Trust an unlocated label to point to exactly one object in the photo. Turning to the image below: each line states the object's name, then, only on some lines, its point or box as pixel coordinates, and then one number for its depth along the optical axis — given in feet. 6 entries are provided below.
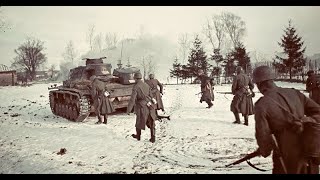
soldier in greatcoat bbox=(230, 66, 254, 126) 20.45
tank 25.43
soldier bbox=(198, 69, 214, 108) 23.77
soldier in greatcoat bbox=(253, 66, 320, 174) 9.60
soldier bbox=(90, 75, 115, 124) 24.14
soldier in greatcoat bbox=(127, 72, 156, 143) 18.71
